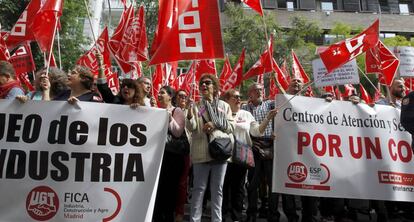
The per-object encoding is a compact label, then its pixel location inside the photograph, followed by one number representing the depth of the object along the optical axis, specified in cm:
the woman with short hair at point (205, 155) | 475
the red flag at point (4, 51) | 765
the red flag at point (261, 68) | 1033
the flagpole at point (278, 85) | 602
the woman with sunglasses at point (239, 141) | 550
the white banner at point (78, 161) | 398
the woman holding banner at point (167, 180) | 522
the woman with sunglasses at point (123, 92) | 468
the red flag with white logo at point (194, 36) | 486
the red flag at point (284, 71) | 1335
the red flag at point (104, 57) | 1012
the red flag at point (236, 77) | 1059
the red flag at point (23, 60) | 870
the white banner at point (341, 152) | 529
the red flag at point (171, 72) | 978
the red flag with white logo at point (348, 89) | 1205
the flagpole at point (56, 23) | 540
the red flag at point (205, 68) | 1017
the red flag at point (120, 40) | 799
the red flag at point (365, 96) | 1268
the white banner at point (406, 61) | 873
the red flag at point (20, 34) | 823
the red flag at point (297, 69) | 1133
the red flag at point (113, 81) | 1051
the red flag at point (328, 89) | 1220
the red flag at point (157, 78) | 945
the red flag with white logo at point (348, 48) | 615
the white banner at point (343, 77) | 779
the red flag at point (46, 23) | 604
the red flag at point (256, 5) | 648
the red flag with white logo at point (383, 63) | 859
